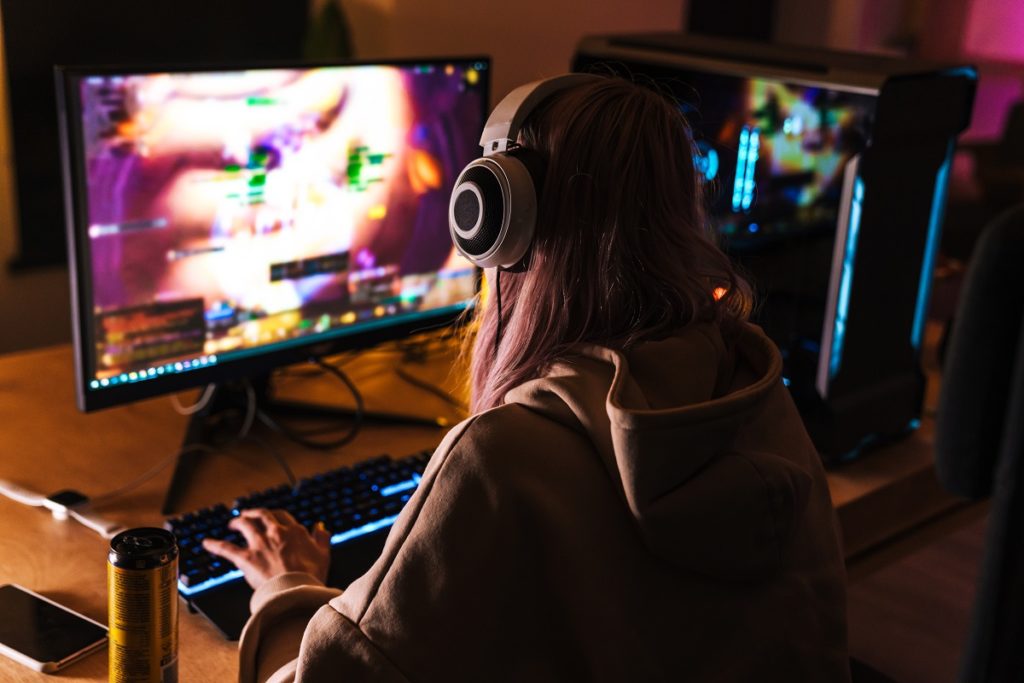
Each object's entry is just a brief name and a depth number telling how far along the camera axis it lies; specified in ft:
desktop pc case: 4.45
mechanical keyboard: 3.51
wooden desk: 3.52
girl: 2.48
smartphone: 3.05
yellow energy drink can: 2.76
